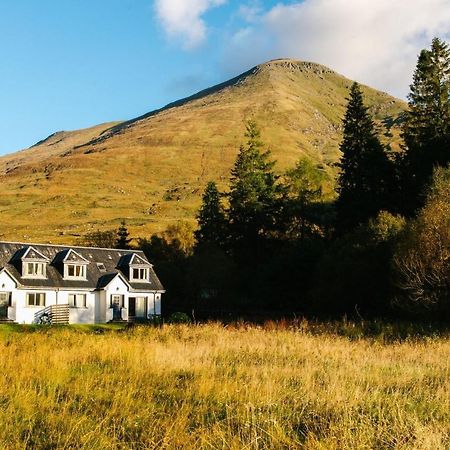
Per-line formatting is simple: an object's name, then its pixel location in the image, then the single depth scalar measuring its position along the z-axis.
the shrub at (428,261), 27.33
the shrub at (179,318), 35.46
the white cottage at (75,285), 45.50
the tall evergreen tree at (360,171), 49.25
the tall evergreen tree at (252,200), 61.68
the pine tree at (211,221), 66.44
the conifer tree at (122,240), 72.94
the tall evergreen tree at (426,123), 45.25
